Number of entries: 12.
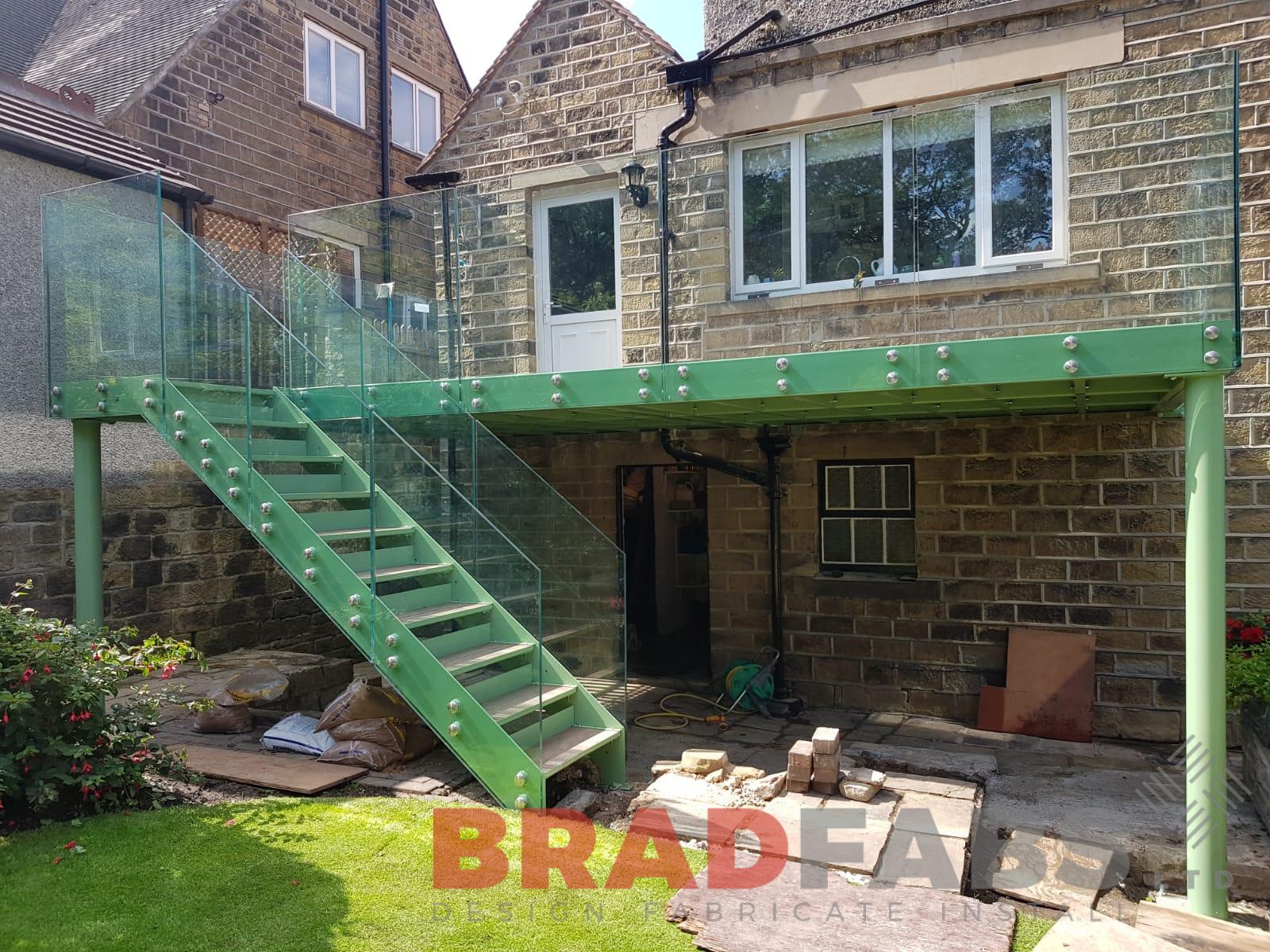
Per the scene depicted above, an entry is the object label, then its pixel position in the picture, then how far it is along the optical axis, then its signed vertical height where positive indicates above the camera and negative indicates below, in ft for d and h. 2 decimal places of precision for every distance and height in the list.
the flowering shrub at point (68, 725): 16.49 -4.71
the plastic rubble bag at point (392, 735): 21.29 -6.09
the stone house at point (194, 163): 26.76 +12.63
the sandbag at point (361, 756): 20.67 -6.36
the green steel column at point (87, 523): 24.66 -1.34
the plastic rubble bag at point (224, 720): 22.94 -6.13
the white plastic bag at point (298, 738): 21.52 -6.22
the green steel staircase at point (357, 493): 19.53 -0.59
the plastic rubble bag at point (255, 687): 23.35 -5.47
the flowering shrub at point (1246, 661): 19.48 -4.43
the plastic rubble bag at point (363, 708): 21.93 -5.62
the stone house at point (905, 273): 18.85 +4.37
